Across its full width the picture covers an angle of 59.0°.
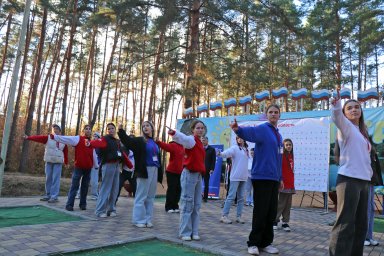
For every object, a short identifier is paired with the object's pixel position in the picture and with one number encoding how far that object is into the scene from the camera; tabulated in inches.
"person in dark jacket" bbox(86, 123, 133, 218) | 268.7
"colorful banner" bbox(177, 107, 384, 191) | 363.9
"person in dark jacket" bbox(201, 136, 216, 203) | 397.7
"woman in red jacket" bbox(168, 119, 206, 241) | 200.7
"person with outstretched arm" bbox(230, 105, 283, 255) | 175.0
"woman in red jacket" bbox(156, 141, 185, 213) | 320.8
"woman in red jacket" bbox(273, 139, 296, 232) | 259.1
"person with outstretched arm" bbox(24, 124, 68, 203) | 338.0
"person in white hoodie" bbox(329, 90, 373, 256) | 128.0
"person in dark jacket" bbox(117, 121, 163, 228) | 238.4
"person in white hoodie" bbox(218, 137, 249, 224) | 272.4
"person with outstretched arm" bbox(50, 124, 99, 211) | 294.1
